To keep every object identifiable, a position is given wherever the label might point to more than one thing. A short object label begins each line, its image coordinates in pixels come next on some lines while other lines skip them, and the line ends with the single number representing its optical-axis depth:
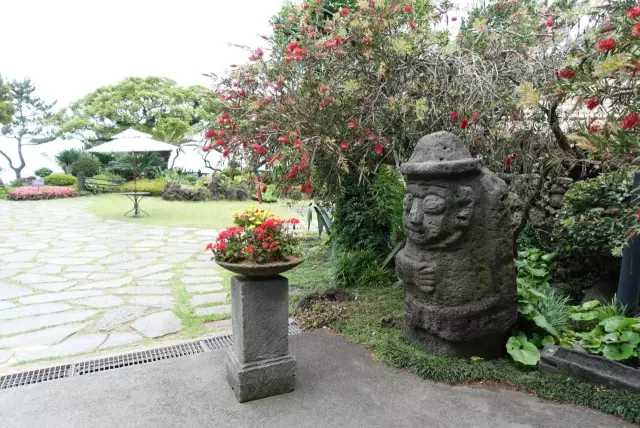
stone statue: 2.90
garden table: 10.23
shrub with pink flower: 13.79
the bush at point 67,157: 18.75
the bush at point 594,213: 3.63
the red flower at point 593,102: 1.82
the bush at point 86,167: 16.86
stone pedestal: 2.63
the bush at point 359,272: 4.79
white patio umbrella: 9.93
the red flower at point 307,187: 3.79
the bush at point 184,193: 13.59
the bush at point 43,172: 20.20
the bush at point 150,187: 14.62
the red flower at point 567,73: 1.85
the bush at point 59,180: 16.27
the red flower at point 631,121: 1.61
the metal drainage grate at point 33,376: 2.84
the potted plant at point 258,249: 2.57
